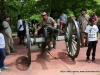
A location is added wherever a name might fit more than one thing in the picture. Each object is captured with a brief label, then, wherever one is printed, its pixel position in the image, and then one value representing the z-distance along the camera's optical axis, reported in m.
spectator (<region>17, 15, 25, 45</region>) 5.19
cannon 3.14
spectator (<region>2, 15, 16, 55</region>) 3.81
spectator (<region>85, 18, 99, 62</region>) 3.30
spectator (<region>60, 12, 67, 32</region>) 6.23
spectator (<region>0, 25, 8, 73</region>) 2.95
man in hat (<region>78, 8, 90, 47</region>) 4.46
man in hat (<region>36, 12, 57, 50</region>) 3.53
